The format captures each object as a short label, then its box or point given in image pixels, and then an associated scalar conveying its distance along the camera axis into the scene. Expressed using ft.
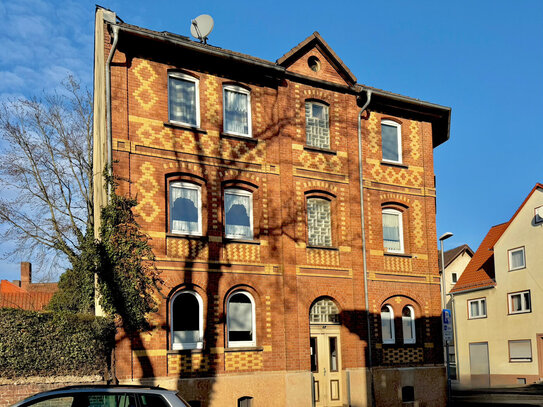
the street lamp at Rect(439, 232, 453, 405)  93.83
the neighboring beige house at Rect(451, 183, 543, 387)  118.73
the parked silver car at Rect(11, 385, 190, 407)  30.29
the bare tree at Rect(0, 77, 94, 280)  97.81
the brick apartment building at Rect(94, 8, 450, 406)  59.11
